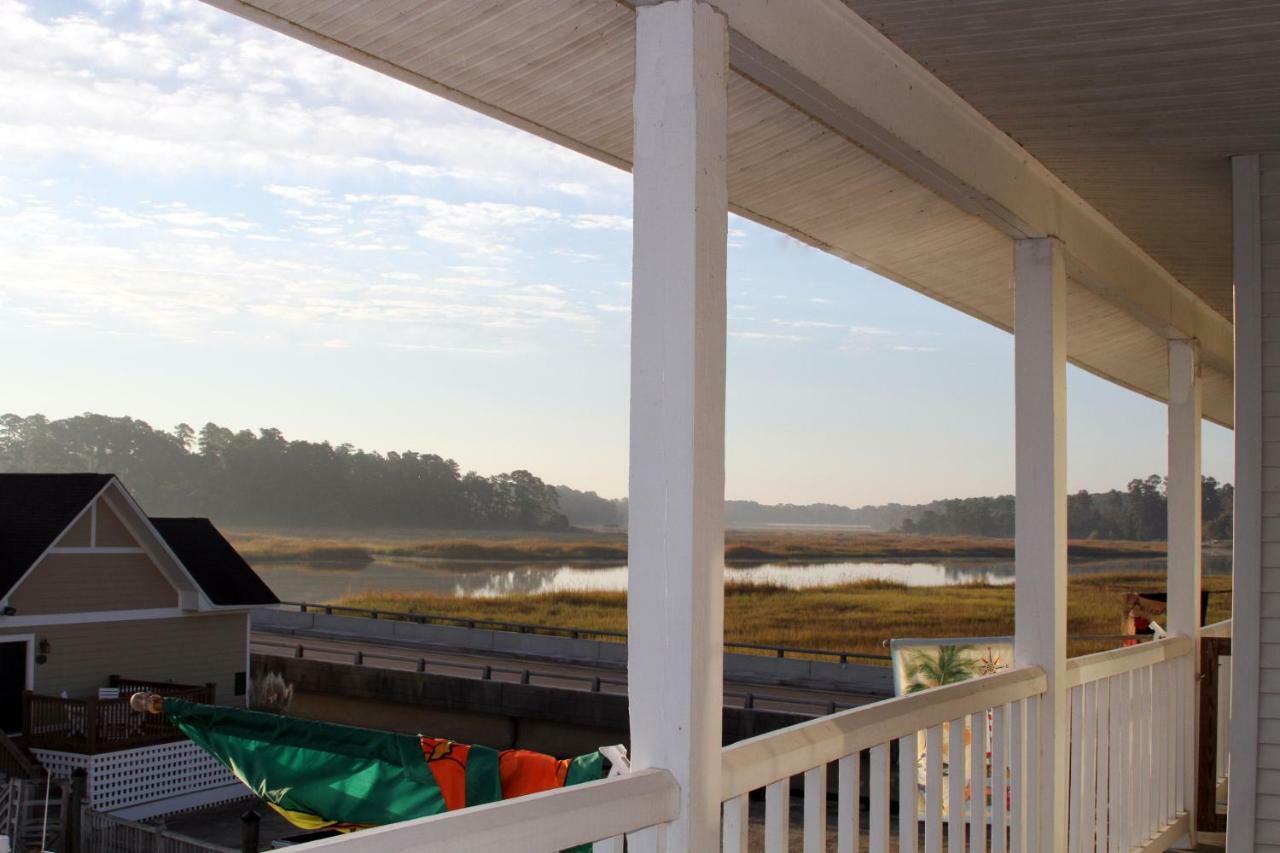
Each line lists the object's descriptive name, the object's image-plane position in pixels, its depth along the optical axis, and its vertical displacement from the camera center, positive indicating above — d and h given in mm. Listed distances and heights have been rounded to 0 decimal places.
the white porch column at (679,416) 1848 +135
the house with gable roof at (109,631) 17641 -2202
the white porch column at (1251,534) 3666 -69
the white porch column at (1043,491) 3547 +51
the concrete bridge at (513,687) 19812 -3653
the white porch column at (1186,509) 5215 +5
